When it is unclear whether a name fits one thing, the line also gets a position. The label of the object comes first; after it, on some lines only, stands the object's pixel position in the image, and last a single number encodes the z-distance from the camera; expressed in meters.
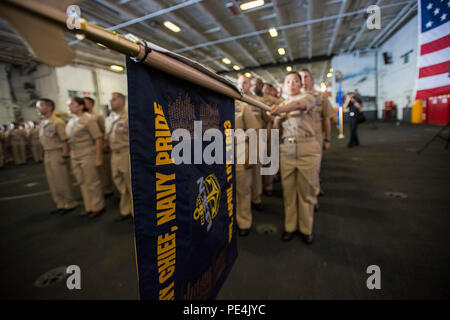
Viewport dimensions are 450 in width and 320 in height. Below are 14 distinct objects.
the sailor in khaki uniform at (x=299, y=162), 2.12
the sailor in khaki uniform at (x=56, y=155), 3.35
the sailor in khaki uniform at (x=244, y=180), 2.42
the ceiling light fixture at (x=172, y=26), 4.89
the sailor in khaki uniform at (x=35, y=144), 9.53
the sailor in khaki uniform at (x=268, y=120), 3.44
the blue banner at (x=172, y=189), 0.70
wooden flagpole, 0.42
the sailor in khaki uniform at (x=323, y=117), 3.03
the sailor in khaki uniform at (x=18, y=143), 9.16
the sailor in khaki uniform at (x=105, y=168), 4.02
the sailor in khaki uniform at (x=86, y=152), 3.13
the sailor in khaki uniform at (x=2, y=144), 8.79
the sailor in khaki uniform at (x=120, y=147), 2.97
